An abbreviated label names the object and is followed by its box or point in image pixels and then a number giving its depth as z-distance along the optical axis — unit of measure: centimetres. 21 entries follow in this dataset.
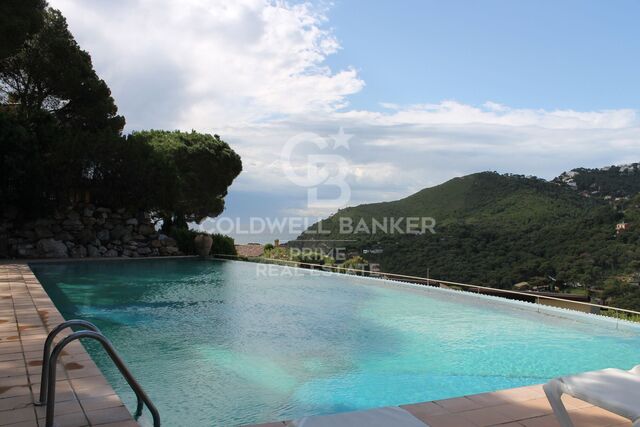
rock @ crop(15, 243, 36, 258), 1508
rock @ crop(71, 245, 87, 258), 1630
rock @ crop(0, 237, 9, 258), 1458
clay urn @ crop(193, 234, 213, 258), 1877
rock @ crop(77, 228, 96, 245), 1677
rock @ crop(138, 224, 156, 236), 1853
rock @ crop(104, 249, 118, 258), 1714
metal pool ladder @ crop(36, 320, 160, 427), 230
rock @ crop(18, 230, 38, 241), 1561
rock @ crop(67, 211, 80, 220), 1673
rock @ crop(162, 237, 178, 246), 1869
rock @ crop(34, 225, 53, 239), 1572
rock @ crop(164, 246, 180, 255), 1856
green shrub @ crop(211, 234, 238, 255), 1947
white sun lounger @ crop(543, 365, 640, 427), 200
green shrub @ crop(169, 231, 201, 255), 1919
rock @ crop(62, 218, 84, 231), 1656
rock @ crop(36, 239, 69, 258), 1545
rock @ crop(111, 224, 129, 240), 1769
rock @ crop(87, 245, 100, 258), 1669
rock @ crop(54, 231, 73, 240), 1629
